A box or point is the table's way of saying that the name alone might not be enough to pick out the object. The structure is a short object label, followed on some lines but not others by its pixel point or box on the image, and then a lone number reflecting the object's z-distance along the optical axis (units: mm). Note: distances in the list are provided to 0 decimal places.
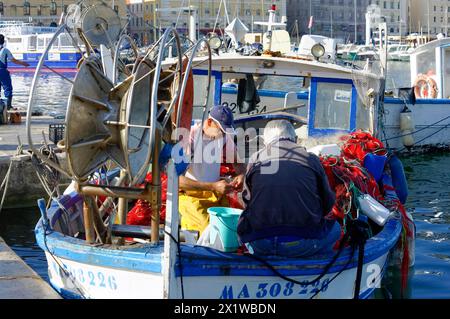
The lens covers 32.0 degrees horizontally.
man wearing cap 6840
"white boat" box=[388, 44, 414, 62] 77638
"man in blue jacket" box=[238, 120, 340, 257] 5711
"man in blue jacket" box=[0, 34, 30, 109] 17434
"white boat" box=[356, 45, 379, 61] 66562
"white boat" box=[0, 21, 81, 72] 51625
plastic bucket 6125
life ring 20266
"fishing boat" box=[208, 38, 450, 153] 11531
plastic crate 12945
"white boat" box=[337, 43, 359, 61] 74675
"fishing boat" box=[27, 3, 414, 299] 5590
